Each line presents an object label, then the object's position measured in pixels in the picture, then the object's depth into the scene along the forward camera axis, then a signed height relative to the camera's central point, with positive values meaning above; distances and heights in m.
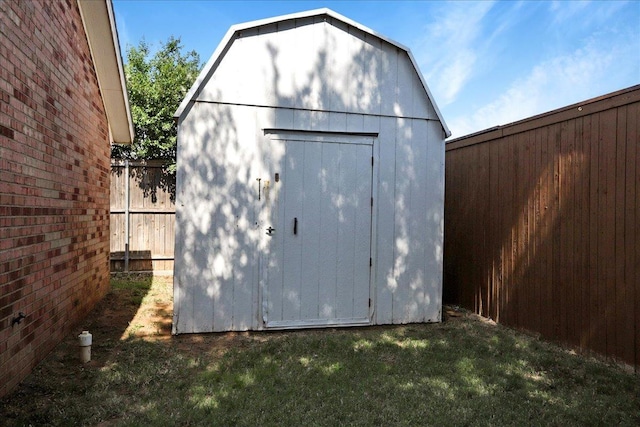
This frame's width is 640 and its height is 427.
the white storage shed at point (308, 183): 4.47 +0.38
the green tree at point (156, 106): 9.45 +2.57
